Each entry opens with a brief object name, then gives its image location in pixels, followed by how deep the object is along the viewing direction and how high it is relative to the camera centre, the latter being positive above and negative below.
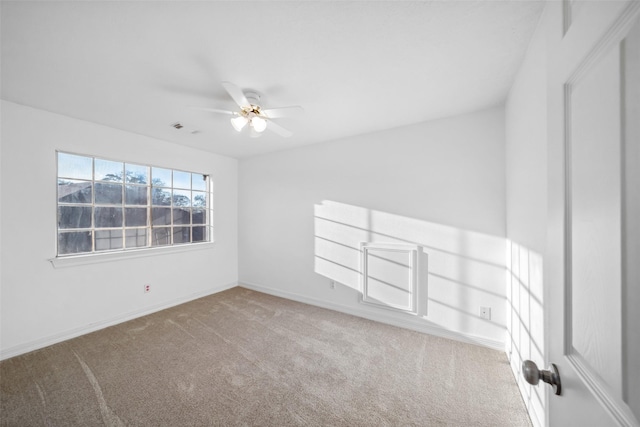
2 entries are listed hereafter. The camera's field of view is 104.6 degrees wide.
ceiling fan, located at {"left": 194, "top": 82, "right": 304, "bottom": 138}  2.10 +0.89
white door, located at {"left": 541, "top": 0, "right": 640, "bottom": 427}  0.42 +0.00
